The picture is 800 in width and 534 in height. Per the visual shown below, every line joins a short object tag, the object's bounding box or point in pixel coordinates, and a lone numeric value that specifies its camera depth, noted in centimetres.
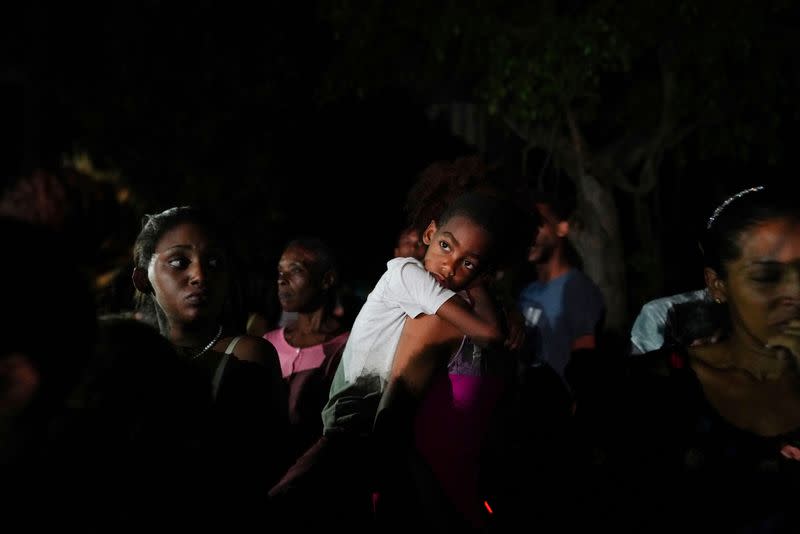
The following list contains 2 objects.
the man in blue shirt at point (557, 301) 650
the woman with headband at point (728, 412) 265
